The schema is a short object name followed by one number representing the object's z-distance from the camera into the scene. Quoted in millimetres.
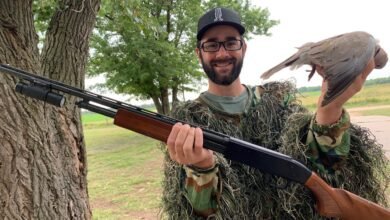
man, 1628
